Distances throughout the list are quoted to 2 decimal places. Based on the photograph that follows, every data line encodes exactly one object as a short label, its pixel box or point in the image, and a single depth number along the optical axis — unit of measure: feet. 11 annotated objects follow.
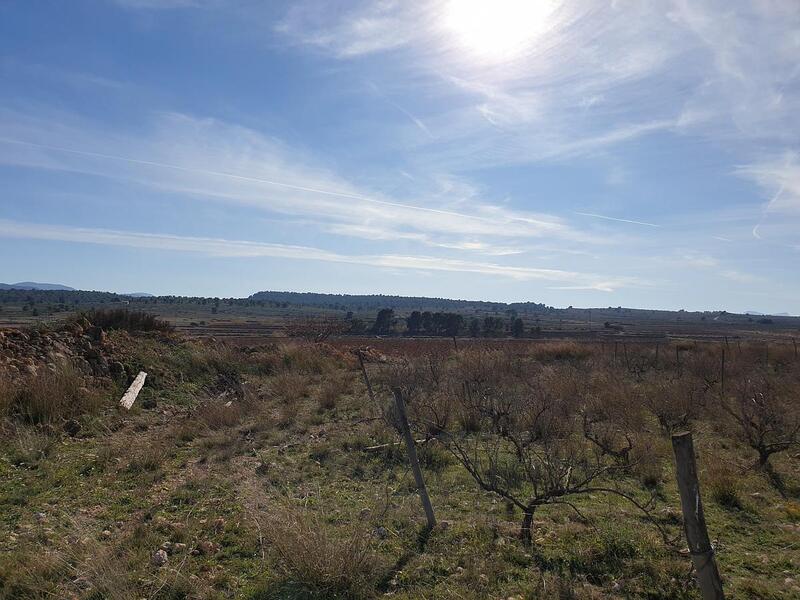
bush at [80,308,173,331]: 56.29
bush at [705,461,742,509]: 21.38
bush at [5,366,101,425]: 30.14
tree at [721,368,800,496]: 26.30
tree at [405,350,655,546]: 20.77
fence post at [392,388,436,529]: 18.04
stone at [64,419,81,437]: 30.17
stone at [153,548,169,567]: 14.99
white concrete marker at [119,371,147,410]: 38.09
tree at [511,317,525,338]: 183.04
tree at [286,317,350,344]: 100.32
